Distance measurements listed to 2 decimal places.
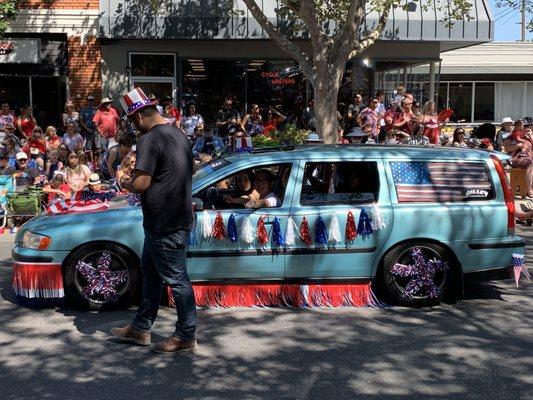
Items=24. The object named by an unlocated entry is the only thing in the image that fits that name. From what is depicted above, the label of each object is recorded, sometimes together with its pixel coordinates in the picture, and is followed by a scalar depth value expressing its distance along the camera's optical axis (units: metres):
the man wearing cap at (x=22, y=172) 12.56
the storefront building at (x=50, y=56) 17.20
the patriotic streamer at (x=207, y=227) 6.06
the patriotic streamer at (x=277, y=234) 6.16
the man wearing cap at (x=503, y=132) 15.12
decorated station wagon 6.10
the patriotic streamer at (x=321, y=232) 6.21
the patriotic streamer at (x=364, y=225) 6.25
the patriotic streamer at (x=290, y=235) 6.15
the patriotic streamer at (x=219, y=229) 6.08
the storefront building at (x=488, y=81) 31.73
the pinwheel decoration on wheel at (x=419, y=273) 6.36
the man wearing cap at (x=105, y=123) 15.32
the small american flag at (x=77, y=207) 6.34
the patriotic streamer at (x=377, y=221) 6.23
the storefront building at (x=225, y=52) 16.66
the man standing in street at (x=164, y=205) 4.87
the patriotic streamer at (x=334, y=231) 6.21
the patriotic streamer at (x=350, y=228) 6.23
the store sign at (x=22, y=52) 17.31
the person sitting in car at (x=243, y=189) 6.73
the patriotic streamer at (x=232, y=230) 6.10
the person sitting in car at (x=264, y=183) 6.73
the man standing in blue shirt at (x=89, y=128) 15.77
